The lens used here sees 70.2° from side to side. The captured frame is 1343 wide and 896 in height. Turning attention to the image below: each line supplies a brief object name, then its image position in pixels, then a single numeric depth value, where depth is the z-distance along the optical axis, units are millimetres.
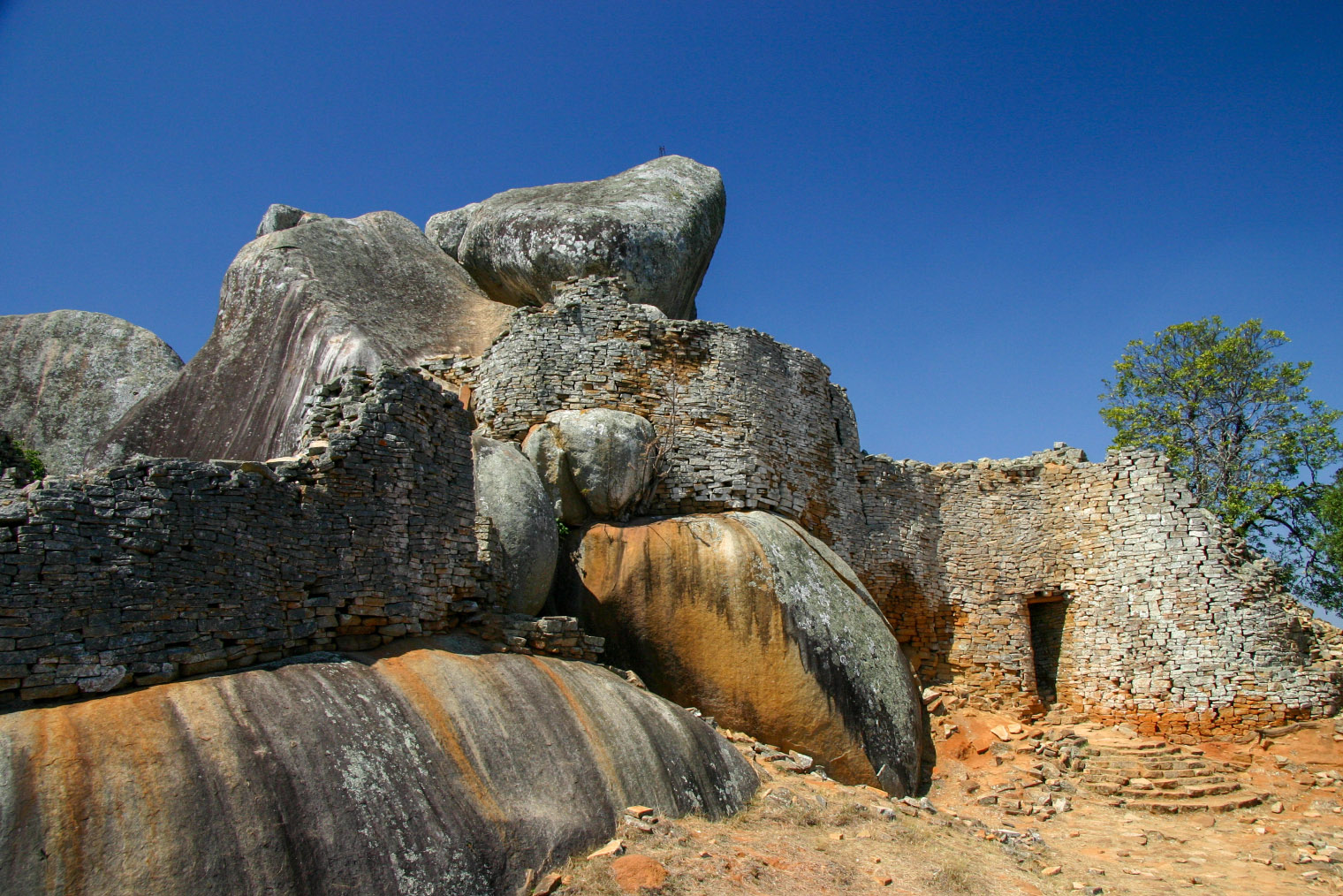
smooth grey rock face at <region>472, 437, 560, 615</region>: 12289
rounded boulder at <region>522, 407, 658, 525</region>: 14789
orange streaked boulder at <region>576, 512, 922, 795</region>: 13133
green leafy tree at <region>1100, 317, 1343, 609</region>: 20969
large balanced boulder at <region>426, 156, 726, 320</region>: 21016
